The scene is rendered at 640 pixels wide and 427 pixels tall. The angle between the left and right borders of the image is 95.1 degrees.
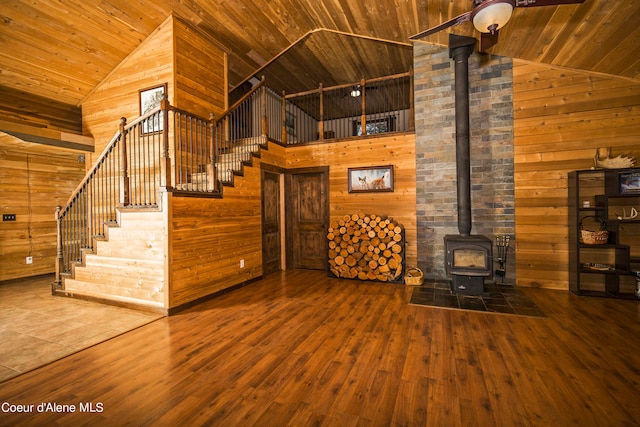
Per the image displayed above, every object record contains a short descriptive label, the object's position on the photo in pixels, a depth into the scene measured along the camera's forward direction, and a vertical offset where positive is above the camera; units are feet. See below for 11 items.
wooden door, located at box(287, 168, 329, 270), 19.44 -0.52
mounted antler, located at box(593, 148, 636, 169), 12.37 +1.93
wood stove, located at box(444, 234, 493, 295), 13.08 -2.40
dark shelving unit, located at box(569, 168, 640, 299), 12.45 -1.13
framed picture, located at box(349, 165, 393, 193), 17.44 +1.90
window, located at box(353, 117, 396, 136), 26.55 +8.00
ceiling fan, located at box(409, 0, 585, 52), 7.84 +5.44
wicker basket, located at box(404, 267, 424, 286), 15.51 -3.62
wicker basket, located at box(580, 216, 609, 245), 12.74 -1.31
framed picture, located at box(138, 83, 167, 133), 16.04 +6.51
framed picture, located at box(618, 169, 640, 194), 12.23 +1.02
